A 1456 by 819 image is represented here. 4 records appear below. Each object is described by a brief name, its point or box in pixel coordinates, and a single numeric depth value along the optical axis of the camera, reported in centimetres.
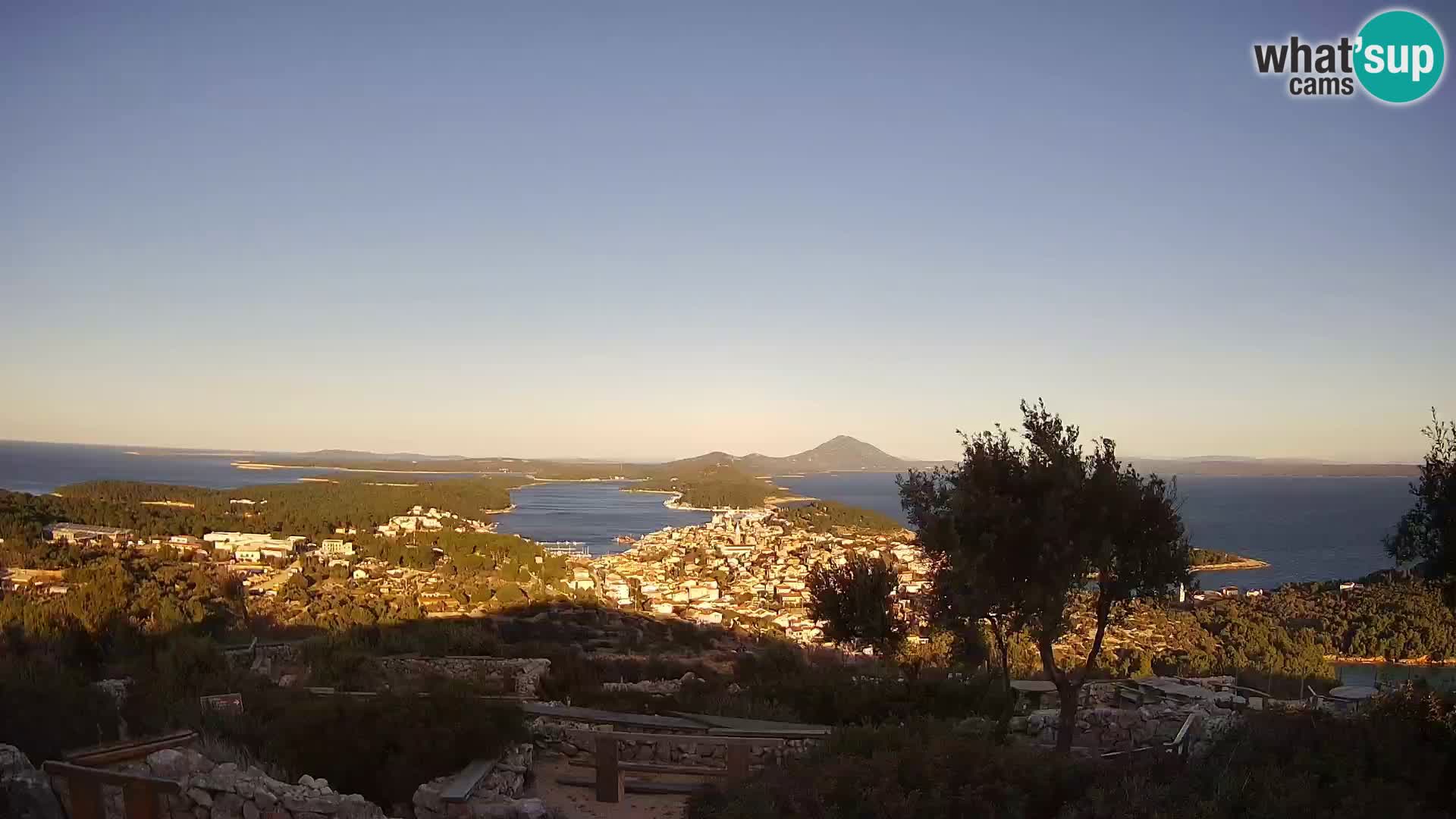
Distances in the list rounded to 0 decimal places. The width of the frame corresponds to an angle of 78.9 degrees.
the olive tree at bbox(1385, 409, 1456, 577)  744
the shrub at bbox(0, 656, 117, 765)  723
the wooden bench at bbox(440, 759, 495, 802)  661
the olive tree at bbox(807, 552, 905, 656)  1334
